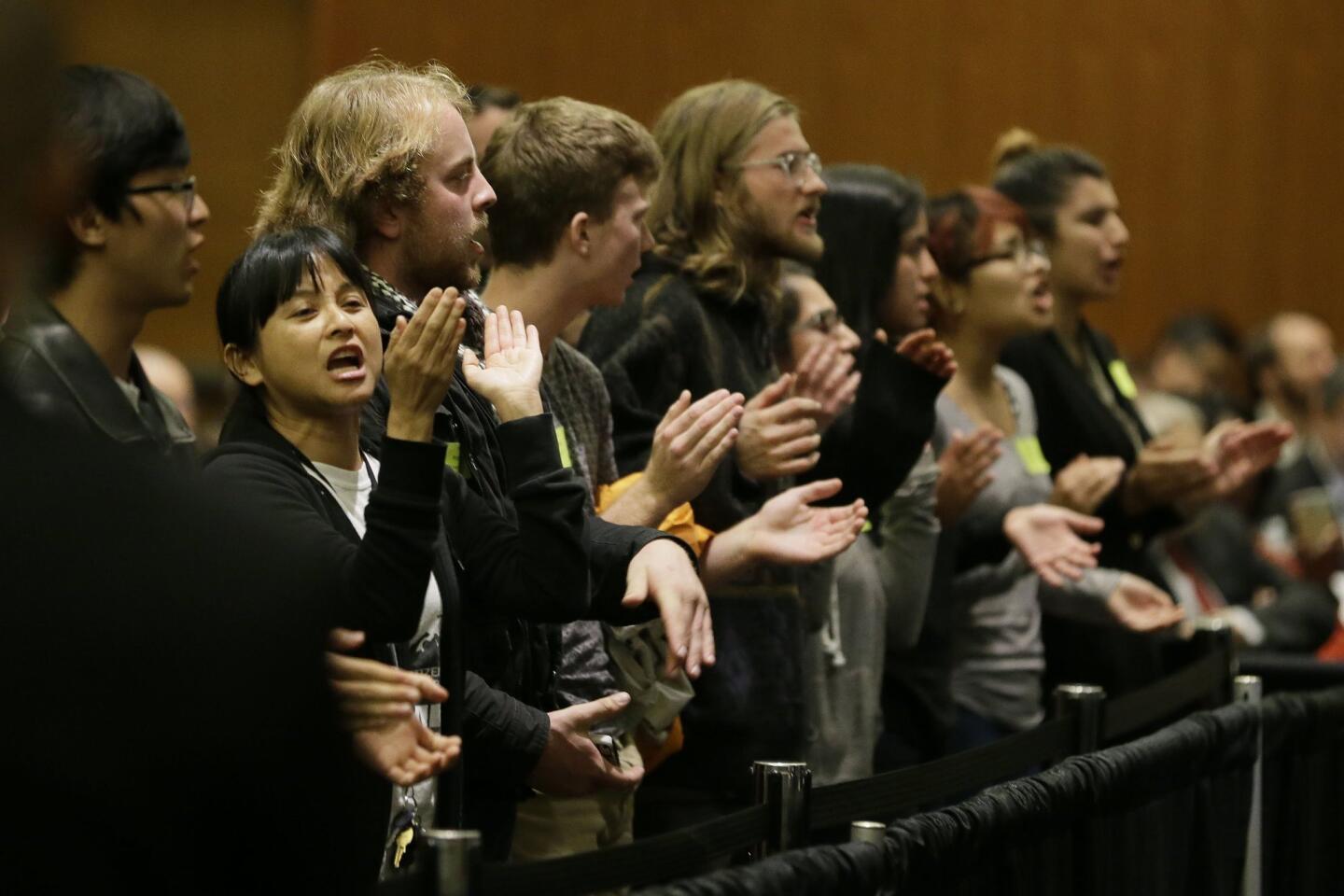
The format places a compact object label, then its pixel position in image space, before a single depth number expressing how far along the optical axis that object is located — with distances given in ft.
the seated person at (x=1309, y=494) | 37.96
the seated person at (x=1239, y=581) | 33.02
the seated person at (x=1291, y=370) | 47.02
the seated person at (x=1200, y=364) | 46.42
